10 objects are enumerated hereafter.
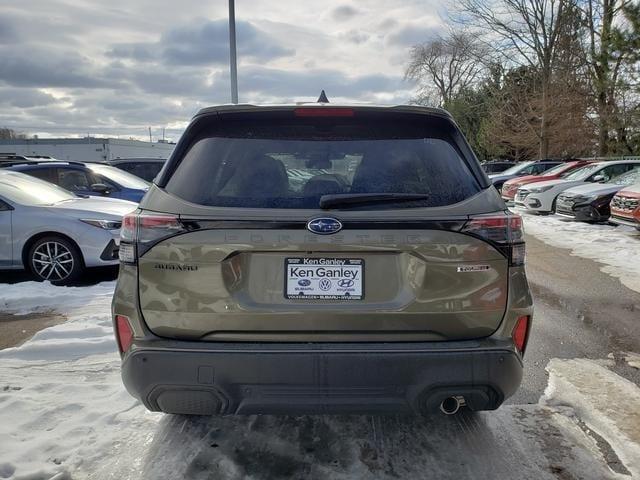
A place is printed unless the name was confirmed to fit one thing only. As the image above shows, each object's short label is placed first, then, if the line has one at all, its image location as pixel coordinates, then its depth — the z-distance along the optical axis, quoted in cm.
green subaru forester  227
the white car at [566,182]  1474
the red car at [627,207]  1019
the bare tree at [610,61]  2192
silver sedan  648
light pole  1275
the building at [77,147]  4478
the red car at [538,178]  1709
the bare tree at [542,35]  2589
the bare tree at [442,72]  4897
